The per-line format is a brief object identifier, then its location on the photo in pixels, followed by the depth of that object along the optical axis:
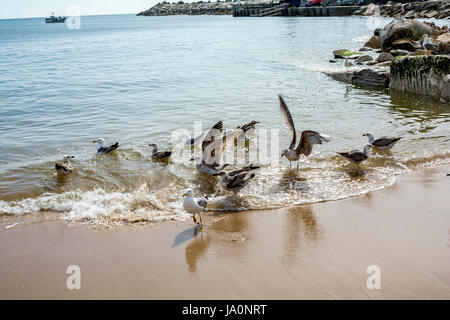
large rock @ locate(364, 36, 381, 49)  26.16
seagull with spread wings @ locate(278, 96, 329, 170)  7.85
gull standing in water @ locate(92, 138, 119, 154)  9.55
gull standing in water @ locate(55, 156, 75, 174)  8.18
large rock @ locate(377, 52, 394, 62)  18.91
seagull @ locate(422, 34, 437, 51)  17.29
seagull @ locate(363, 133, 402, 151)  8.75
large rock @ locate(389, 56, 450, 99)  13.19
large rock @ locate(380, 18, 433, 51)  21.59
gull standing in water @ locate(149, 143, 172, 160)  9.05
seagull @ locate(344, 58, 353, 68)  20.24
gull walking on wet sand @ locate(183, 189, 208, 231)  5.86
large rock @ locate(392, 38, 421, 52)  20.28
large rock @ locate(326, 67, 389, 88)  16.34
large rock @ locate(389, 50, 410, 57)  19.15
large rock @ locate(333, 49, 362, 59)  23.54
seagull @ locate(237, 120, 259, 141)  9.94
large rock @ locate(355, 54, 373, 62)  20.83
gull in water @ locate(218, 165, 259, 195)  6.89
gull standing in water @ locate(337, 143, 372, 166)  7.97
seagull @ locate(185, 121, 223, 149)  8.26
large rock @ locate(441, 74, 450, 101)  12.87
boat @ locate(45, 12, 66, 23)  147.81
